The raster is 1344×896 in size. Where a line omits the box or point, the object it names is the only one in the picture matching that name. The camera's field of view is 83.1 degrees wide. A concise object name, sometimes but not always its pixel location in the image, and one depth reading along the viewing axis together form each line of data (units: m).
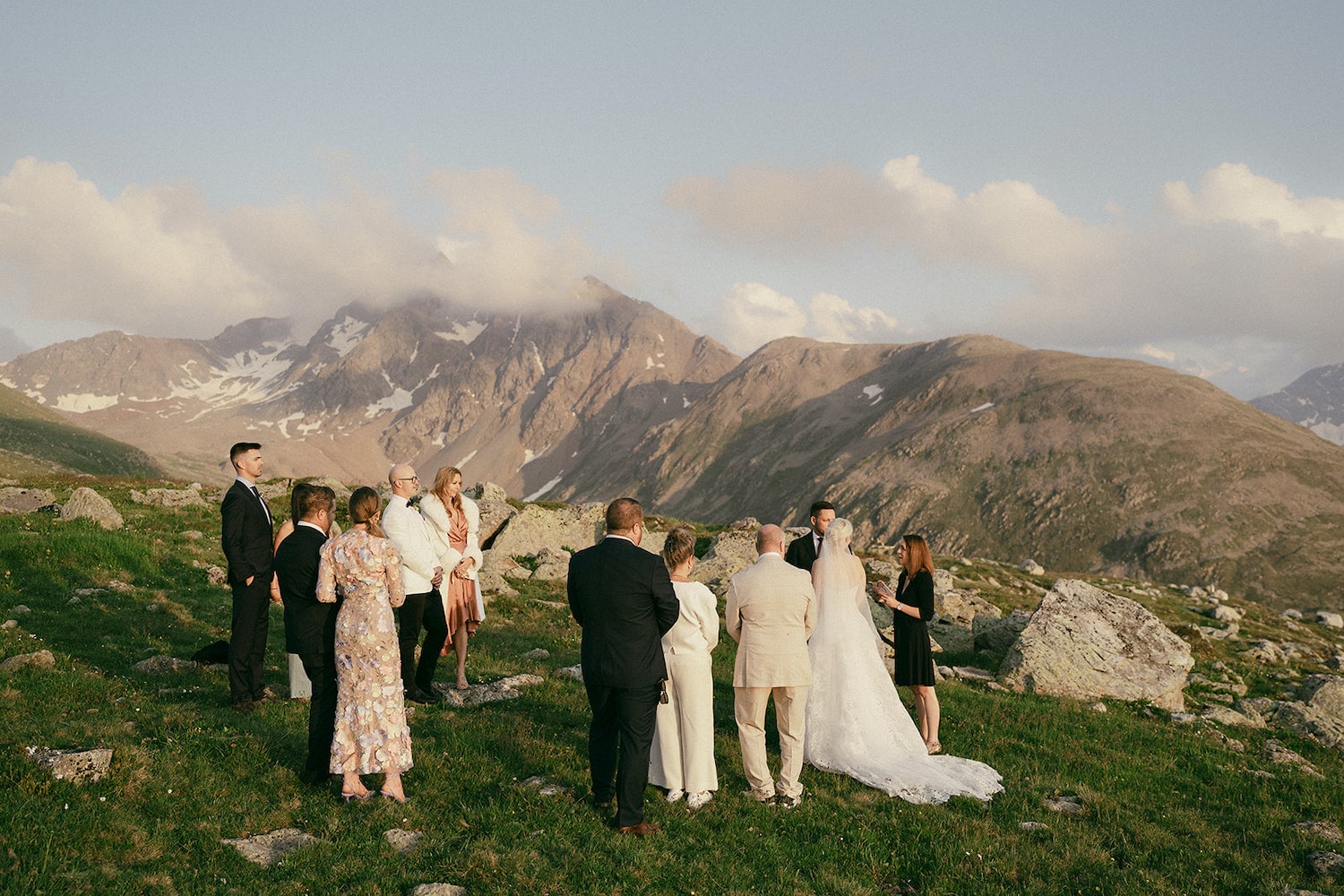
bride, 11.40
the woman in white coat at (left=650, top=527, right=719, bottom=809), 9.84
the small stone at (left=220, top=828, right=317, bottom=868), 7.80
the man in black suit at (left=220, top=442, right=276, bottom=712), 12.16
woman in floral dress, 9.12
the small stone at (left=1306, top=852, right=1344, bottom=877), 9.17
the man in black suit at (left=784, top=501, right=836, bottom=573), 14.71
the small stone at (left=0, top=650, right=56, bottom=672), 12.73
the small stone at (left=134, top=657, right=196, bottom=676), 13.56
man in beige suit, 10.34
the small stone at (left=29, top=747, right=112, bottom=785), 8.59
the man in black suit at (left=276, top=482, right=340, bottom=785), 9.41
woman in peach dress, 13.38
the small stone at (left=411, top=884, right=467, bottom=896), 7.26
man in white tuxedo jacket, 12.18
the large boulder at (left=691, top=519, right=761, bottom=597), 30.92
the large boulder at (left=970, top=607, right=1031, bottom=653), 22.58
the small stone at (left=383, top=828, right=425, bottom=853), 8.23
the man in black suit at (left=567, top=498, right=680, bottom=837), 9.01
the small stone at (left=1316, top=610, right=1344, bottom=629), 61.37
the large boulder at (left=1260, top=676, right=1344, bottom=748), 17.09
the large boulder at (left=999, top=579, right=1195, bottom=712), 18.86
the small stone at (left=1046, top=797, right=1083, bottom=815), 10.62
